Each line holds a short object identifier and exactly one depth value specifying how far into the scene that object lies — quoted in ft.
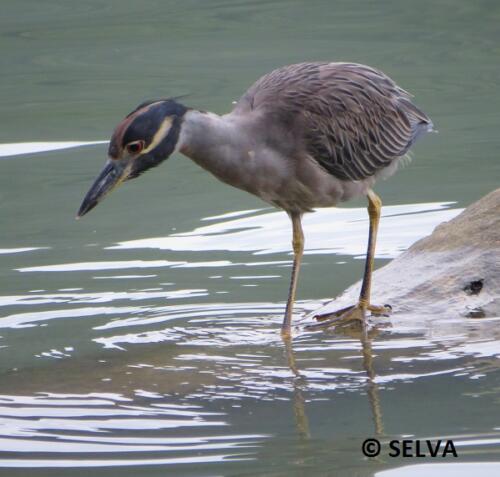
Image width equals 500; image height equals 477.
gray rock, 48.19
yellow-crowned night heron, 43.11
